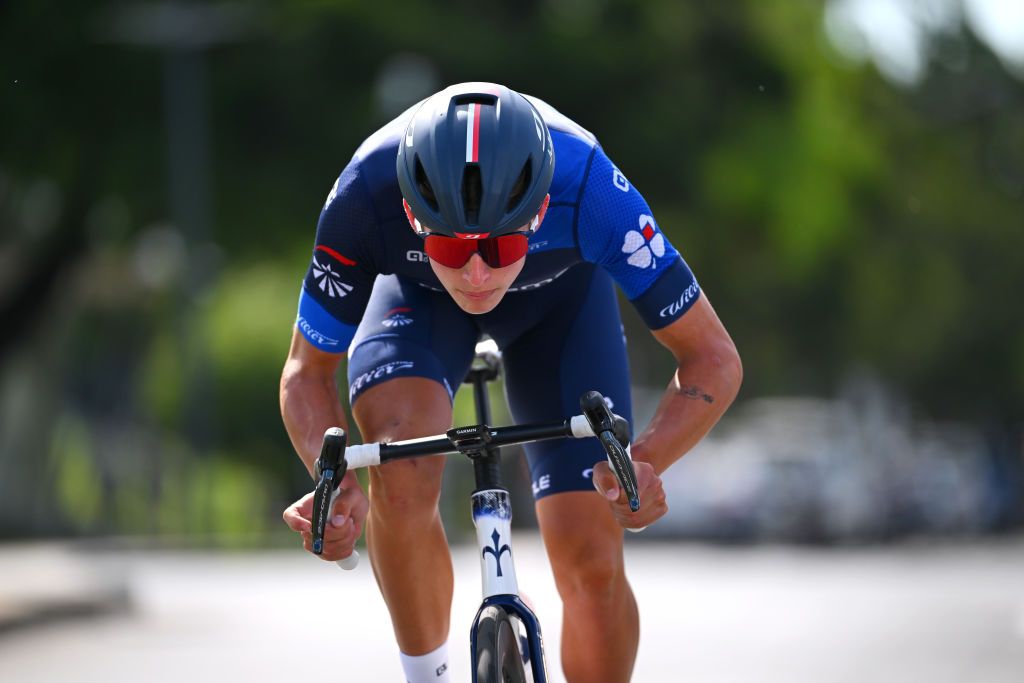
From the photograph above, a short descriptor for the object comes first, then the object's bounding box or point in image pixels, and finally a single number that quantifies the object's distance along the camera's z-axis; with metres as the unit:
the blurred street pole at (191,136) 46.47
